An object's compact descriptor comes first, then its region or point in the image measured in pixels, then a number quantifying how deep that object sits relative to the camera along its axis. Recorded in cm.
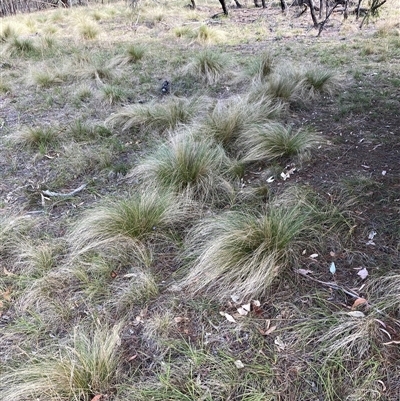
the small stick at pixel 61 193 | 327
